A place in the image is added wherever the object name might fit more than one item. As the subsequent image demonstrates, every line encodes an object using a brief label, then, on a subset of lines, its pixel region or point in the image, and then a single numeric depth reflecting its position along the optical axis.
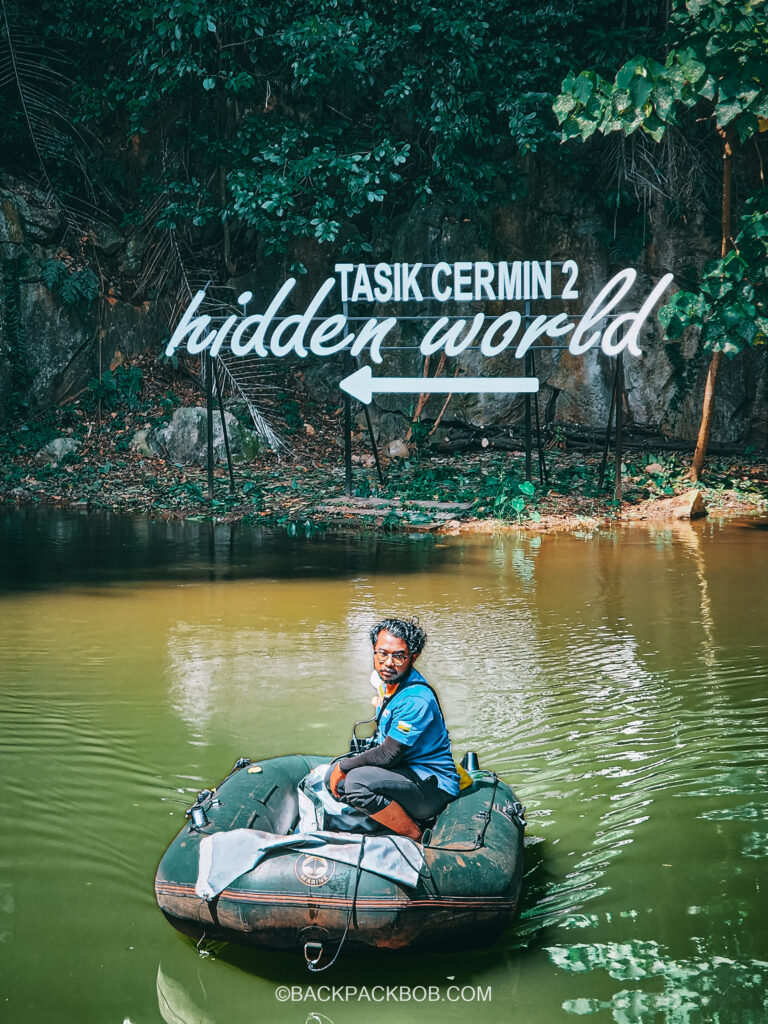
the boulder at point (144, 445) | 20.50
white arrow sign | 16.97
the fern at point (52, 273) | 21.36
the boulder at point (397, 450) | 20.44
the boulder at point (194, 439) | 20.27
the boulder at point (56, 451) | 20.12
